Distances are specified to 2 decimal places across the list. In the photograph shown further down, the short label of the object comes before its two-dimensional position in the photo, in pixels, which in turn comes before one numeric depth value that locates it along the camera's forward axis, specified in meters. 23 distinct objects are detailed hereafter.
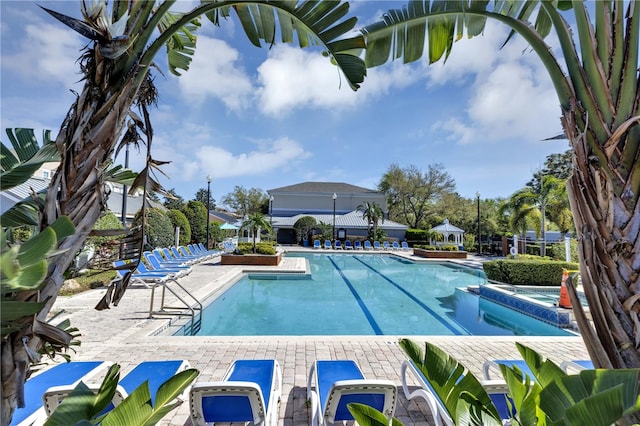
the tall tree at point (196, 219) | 26.53
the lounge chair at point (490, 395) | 3.18
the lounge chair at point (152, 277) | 8.00
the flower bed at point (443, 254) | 26.22
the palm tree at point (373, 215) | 34.71
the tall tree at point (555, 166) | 48.22
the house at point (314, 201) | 42.16
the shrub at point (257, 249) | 19.17
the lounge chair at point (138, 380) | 2.90
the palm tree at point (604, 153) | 1.77
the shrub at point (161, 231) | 19.34
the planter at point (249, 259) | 18.30
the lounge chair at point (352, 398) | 3.10
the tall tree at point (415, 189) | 42.06
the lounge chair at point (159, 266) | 11.99
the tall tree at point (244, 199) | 55.69
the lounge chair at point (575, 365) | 4.15
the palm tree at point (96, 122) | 1.55
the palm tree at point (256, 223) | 21.81
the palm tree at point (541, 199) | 21.58
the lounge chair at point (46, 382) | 2.94
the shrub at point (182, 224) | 23.31
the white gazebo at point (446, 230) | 31.40
